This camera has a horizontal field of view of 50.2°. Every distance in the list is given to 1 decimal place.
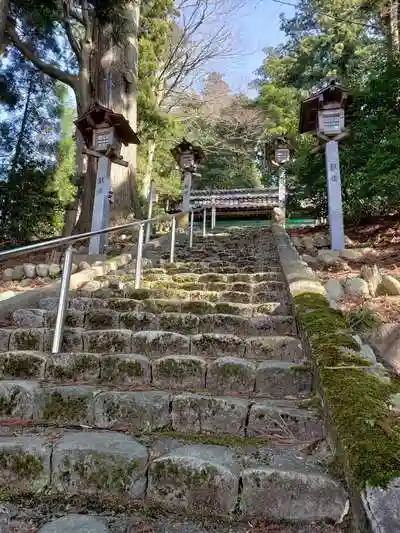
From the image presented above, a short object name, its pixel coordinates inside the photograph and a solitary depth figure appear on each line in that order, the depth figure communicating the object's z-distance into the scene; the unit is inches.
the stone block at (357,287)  148.4
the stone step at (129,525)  50.6
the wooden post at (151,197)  303.1
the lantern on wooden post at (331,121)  243.4
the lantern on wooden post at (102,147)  243.1
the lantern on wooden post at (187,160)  410.0
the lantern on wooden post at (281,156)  431.7
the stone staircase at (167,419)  56.2
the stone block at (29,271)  223.5
